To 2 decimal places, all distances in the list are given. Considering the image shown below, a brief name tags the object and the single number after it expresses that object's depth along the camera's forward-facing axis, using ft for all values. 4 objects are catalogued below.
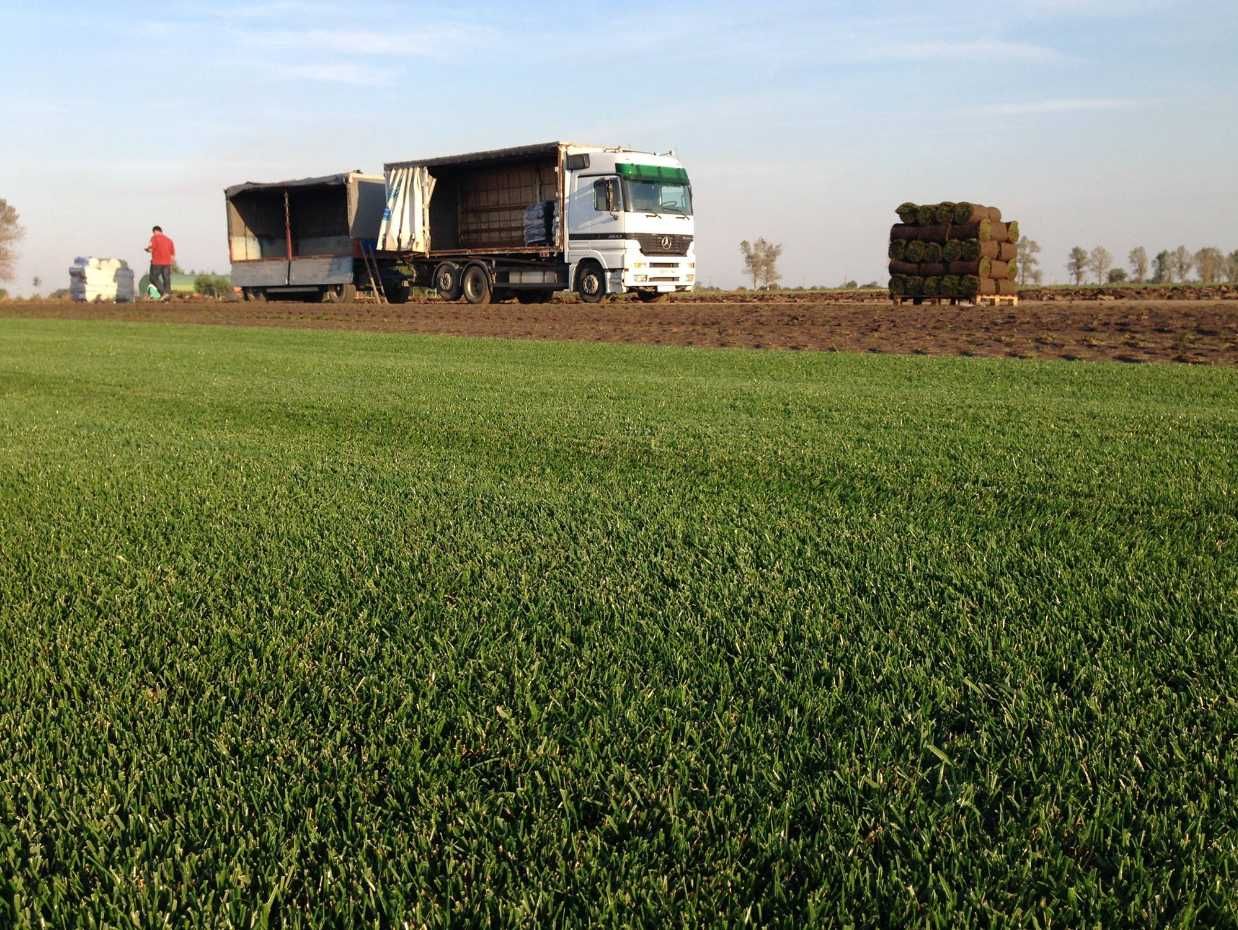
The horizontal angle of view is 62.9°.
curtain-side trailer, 82.07
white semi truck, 66.03
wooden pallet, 59.98
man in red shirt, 95.45
